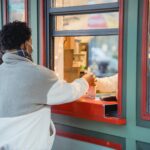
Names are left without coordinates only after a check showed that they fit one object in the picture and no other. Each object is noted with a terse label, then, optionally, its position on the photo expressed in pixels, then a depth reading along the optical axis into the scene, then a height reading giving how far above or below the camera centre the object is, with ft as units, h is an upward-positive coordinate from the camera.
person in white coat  6.87 -0.81
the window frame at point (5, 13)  10.47 +1.42
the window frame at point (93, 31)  7.72 +0.68
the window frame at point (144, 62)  7.30 -0.13
